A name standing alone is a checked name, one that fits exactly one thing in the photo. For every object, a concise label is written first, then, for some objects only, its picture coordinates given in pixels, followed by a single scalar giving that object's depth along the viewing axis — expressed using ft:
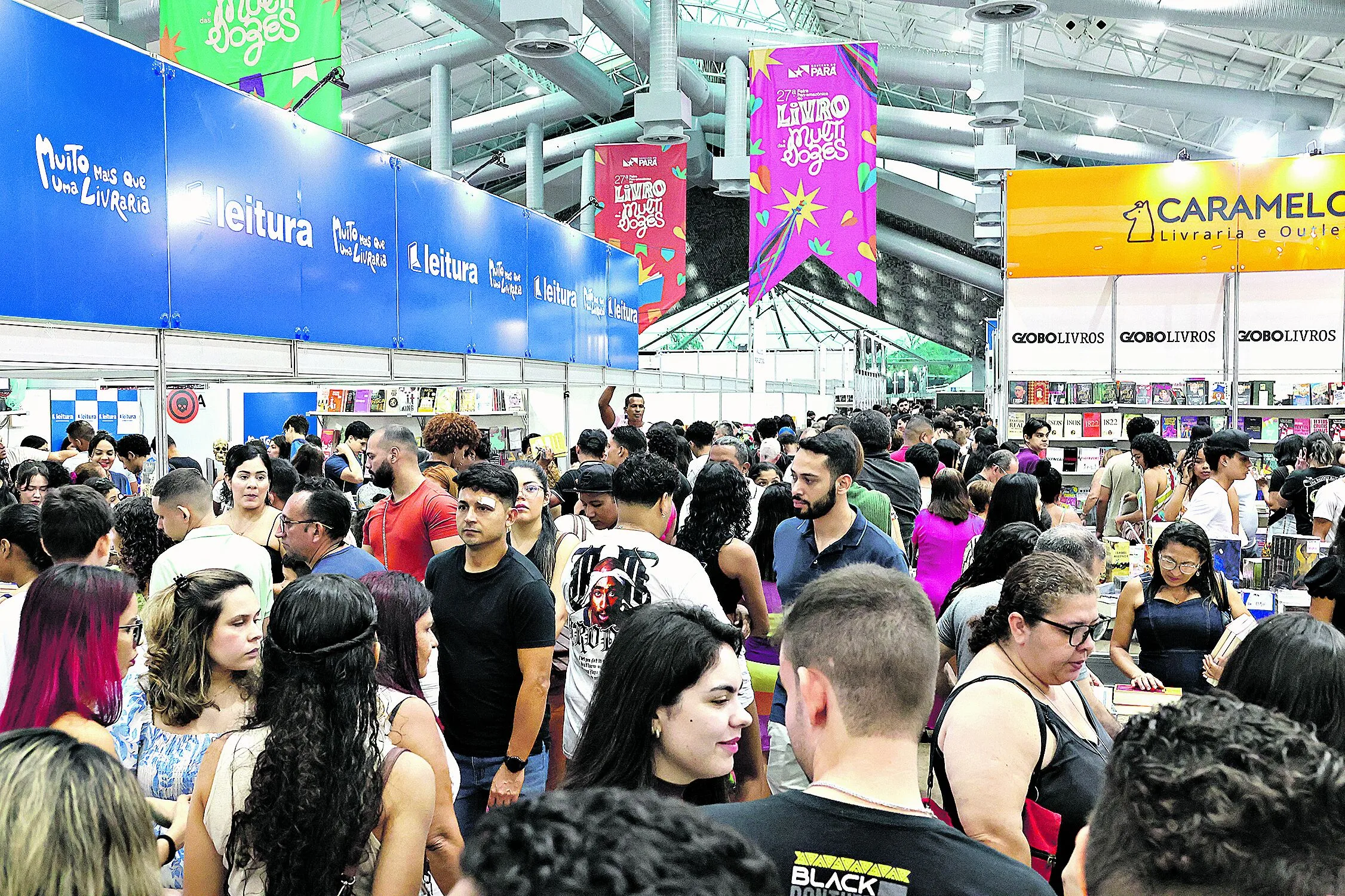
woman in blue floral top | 7.57
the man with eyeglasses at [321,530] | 11.55
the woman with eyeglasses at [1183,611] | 12.62
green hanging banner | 17.70
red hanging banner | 46.65
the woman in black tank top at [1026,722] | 6.72
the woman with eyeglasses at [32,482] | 16.98
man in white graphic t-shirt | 9.57
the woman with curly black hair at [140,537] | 13.82
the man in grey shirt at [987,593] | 10.30
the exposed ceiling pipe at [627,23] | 42.70
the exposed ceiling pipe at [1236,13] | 34.35
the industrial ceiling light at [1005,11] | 25.77
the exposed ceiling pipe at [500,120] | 59.16
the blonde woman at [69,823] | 4.08
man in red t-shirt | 13.85
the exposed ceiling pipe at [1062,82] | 45.88
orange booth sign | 31.58
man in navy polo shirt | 12.10
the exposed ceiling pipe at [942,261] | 86.53
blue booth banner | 13.07
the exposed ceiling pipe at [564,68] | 39.22
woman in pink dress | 16.75
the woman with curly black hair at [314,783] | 5.86
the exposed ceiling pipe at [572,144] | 66.49
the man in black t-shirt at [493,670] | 10.15
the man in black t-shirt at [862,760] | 4.55
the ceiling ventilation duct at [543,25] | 25.79
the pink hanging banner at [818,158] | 32.22
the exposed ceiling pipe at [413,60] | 47.73
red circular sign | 35.17
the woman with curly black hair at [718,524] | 12.80
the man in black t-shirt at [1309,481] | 20.58
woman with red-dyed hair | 7.39
